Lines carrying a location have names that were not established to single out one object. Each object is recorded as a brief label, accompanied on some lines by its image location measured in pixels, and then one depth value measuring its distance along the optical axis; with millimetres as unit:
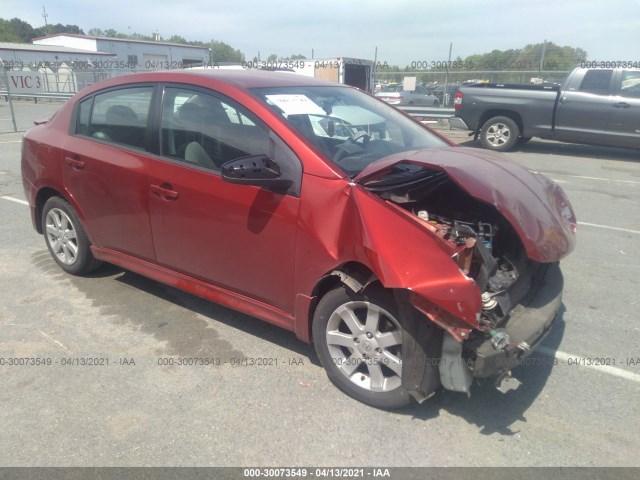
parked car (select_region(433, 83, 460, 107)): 18575
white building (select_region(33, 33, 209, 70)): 50281
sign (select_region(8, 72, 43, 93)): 24203
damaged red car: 2602
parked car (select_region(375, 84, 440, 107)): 22427
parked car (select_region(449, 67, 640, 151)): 10734
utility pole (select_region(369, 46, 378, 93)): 20484
